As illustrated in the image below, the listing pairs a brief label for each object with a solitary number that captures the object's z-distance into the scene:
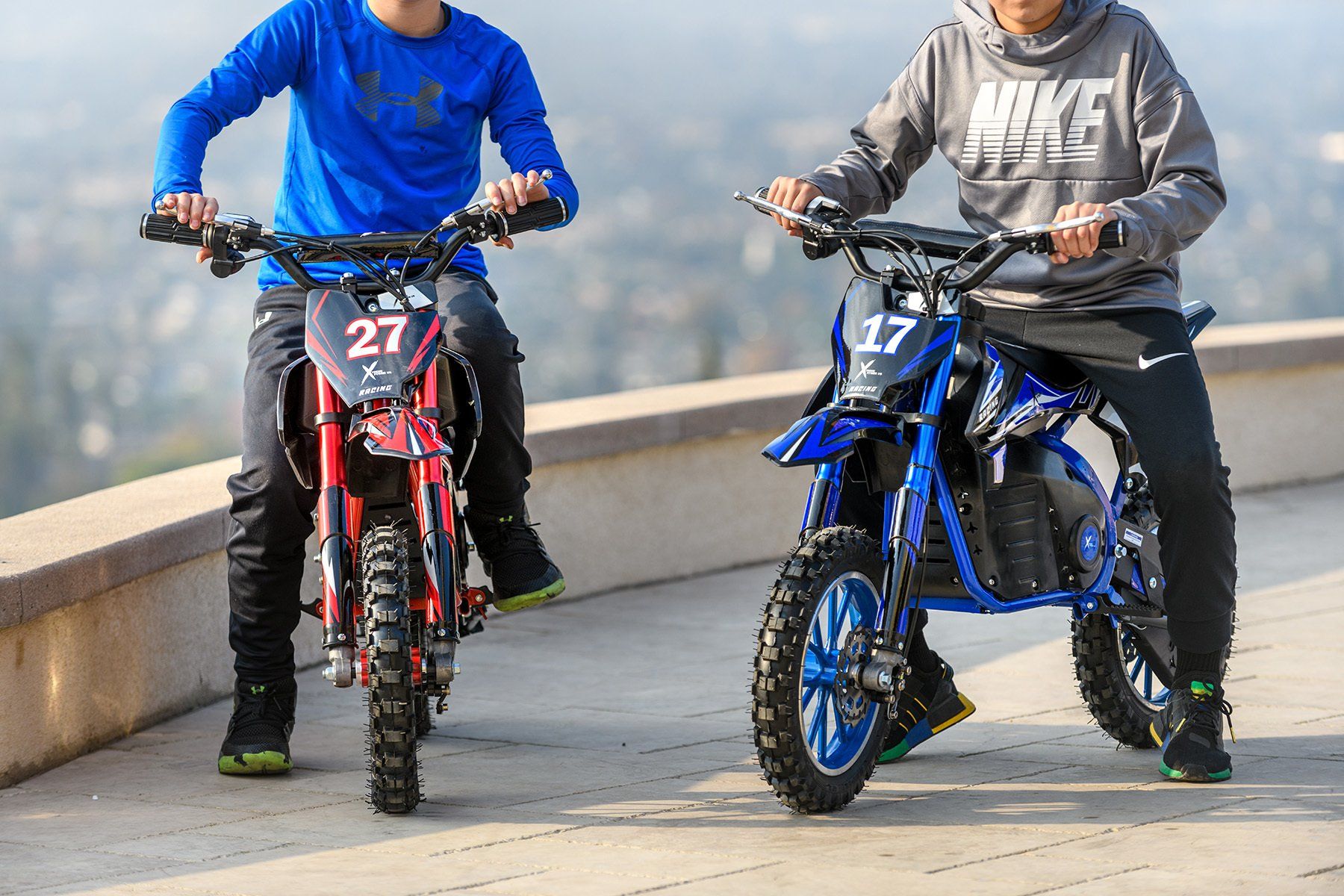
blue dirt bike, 7.51
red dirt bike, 7.75
